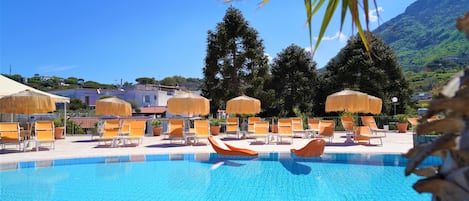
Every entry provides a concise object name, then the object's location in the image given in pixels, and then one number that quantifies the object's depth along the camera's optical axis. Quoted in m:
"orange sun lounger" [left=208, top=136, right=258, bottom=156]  9.48
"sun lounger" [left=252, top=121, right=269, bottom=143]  13.25
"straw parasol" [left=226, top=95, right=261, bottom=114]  15.73
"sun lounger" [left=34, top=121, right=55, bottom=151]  11.08
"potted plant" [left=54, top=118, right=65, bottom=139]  15.03
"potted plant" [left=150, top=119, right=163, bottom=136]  16.73
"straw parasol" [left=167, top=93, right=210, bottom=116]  14.32
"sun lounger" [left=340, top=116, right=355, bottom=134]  13.69
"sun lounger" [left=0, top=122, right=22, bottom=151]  10.45
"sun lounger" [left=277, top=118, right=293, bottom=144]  13.27
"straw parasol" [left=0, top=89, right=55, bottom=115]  11.89
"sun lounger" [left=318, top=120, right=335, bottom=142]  12.70
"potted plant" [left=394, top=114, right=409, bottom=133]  18.07
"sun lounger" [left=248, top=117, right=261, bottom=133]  14.97
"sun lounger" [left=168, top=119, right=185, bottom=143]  12.81
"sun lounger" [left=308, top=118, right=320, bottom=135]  14.22
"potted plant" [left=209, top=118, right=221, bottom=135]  16.77
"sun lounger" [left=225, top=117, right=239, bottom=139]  14.60
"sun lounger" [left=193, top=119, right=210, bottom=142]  12.89
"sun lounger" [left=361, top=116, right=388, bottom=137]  14.93
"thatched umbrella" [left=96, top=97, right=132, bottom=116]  15.09
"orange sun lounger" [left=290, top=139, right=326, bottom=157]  9.07
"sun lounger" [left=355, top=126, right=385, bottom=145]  12.33
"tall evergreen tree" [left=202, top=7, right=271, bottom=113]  26.59
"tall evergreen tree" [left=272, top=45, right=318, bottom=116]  28.86
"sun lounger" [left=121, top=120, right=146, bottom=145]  12.55
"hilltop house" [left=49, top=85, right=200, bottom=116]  56.22
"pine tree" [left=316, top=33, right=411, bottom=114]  26.39
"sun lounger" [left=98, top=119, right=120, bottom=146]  12.20
